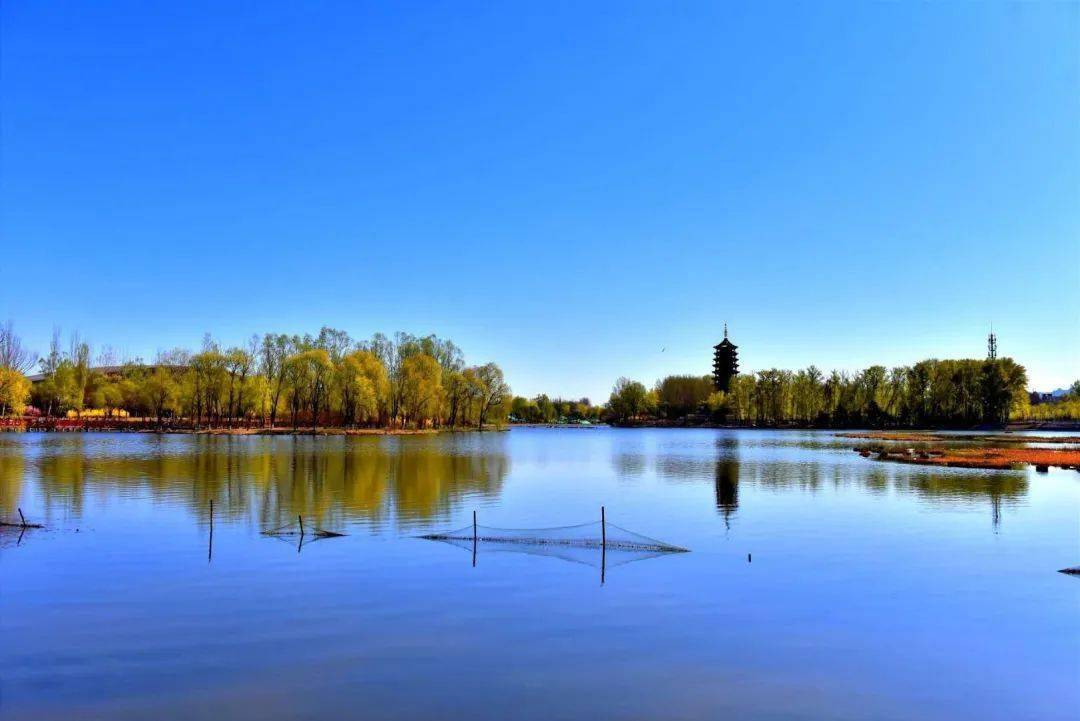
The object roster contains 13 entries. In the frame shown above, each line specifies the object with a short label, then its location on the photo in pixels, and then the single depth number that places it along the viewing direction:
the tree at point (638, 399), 199.25
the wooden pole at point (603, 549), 19.92
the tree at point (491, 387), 126.50
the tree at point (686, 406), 196.84
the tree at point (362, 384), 92.56
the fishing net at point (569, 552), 20.39
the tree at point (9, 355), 106.06
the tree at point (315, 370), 91.81
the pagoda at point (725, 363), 190.62
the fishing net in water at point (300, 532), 23.20
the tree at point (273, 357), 101.12
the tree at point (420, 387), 102.69
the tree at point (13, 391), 92.31
